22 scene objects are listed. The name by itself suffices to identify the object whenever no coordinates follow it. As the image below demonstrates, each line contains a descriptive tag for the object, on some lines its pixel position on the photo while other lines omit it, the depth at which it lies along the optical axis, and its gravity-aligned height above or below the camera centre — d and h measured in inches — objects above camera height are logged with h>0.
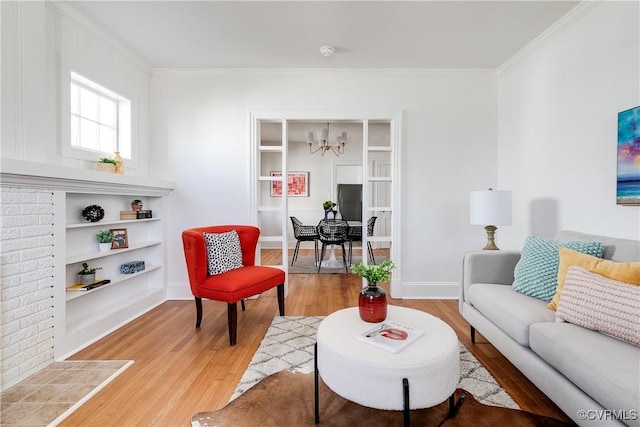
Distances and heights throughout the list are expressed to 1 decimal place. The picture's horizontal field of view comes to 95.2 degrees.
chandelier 205.3 +50.3
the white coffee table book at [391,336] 53.6 -24.9
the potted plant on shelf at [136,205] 121.4 +1.2
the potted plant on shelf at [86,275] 98.2 -22.6
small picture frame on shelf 110.0 -11.8
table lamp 101.3 +0.5
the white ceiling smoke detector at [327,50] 115.3 +63.2
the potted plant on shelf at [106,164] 103.5 +15.5
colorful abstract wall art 73.7 +13.5
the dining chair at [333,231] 182.9 -14.1
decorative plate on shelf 97.7 -1.8
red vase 64.4 -21.3
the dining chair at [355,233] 183.6 -15.3
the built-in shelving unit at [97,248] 83.0 -15.0
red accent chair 93.0 -24.5
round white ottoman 47.6 -27.2
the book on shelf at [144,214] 120.3 -2.5
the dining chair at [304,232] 200.4 -16.1
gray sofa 44.9 -26.0
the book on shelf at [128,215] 115.2 -2.8
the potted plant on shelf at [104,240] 104.3 -11.5
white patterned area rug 68.5 -42.8
